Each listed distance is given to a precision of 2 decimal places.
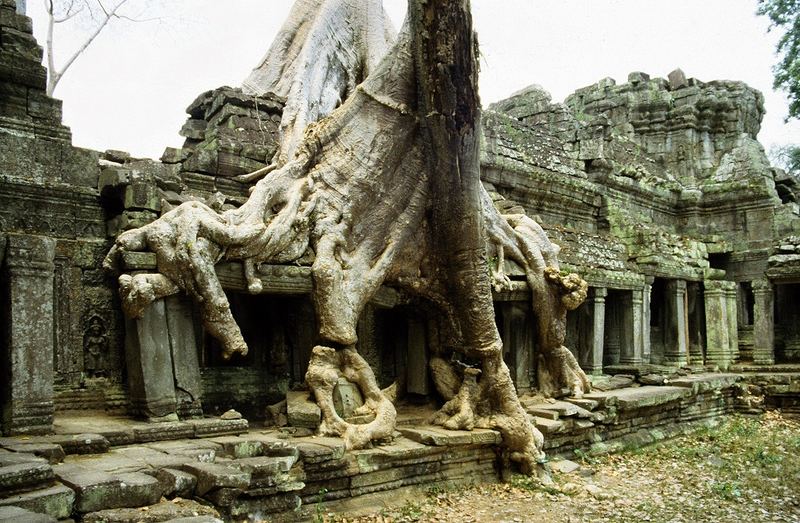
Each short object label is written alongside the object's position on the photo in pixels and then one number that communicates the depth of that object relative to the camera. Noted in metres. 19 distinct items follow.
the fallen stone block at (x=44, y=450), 4.70
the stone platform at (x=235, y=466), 4.11
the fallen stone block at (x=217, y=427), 5.92
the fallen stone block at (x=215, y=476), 4.55
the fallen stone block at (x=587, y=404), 9.10
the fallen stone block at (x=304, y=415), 6.45
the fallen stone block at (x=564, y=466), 8.13
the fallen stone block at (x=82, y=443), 5.03
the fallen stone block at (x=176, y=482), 4.43
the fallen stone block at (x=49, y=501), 3.83
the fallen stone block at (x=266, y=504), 4.75
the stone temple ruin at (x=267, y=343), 5.34
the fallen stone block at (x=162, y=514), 3.94
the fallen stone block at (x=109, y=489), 4.07
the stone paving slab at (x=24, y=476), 3.94
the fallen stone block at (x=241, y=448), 5.47
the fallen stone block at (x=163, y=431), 5.59
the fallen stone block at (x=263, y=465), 4.95
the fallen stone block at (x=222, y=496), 4.54
